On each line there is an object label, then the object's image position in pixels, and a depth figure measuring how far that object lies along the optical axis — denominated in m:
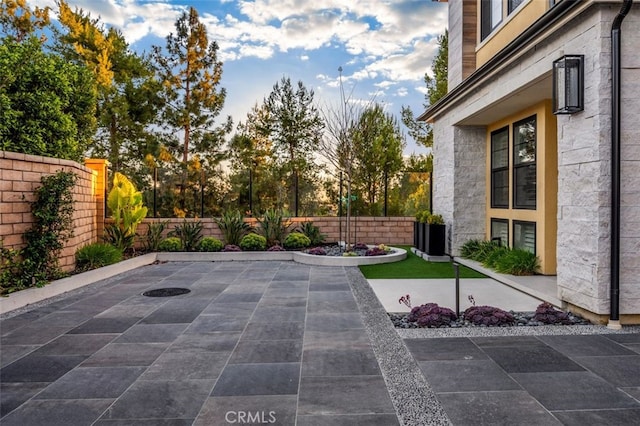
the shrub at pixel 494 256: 7.32
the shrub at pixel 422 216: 9.68
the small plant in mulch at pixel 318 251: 9.57
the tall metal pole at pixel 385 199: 12.41
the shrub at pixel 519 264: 6.76
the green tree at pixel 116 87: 18.48
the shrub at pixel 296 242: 10.38
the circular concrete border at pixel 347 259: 8.69
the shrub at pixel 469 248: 8.76
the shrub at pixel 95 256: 7.54
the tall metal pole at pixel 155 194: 11.80
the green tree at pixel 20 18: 17.19
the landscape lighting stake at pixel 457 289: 4.50
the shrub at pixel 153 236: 10.23
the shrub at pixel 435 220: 9.24
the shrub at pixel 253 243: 10.18
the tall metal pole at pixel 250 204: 12.25
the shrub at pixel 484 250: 8.15
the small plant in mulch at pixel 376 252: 9.34
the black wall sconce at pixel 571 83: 4.49
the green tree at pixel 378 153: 16.83
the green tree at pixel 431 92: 18.06
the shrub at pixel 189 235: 10.38
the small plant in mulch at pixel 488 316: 4.39
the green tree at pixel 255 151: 17.77
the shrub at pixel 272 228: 10.84
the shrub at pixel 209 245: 10.09
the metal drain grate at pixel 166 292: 6.13
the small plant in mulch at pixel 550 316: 4.45
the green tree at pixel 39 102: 6.80
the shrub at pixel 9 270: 5.56
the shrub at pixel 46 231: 6.00
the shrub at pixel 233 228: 10.77
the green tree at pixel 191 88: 19.67
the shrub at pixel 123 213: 9.34
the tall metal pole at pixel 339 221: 11.65
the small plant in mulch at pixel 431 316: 4.37
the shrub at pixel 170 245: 10.15
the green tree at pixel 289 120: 21.84
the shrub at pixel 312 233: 11.03
